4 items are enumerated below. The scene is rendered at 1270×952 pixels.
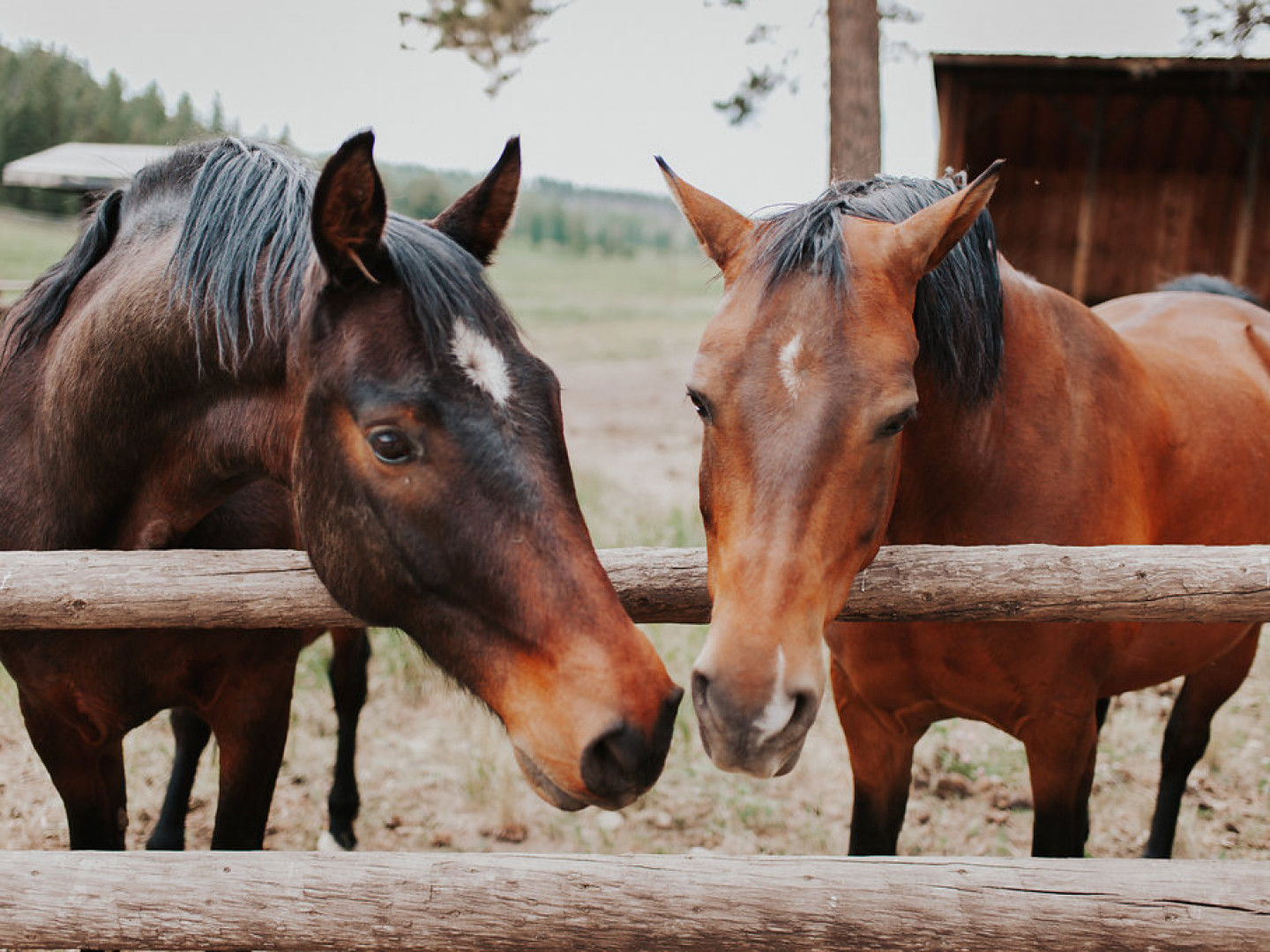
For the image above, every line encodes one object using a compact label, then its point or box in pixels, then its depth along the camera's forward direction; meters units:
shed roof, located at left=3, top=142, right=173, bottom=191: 8.08
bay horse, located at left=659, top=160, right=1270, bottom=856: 1.75
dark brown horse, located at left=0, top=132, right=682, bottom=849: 1.60
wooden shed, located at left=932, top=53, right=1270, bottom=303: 9.84
